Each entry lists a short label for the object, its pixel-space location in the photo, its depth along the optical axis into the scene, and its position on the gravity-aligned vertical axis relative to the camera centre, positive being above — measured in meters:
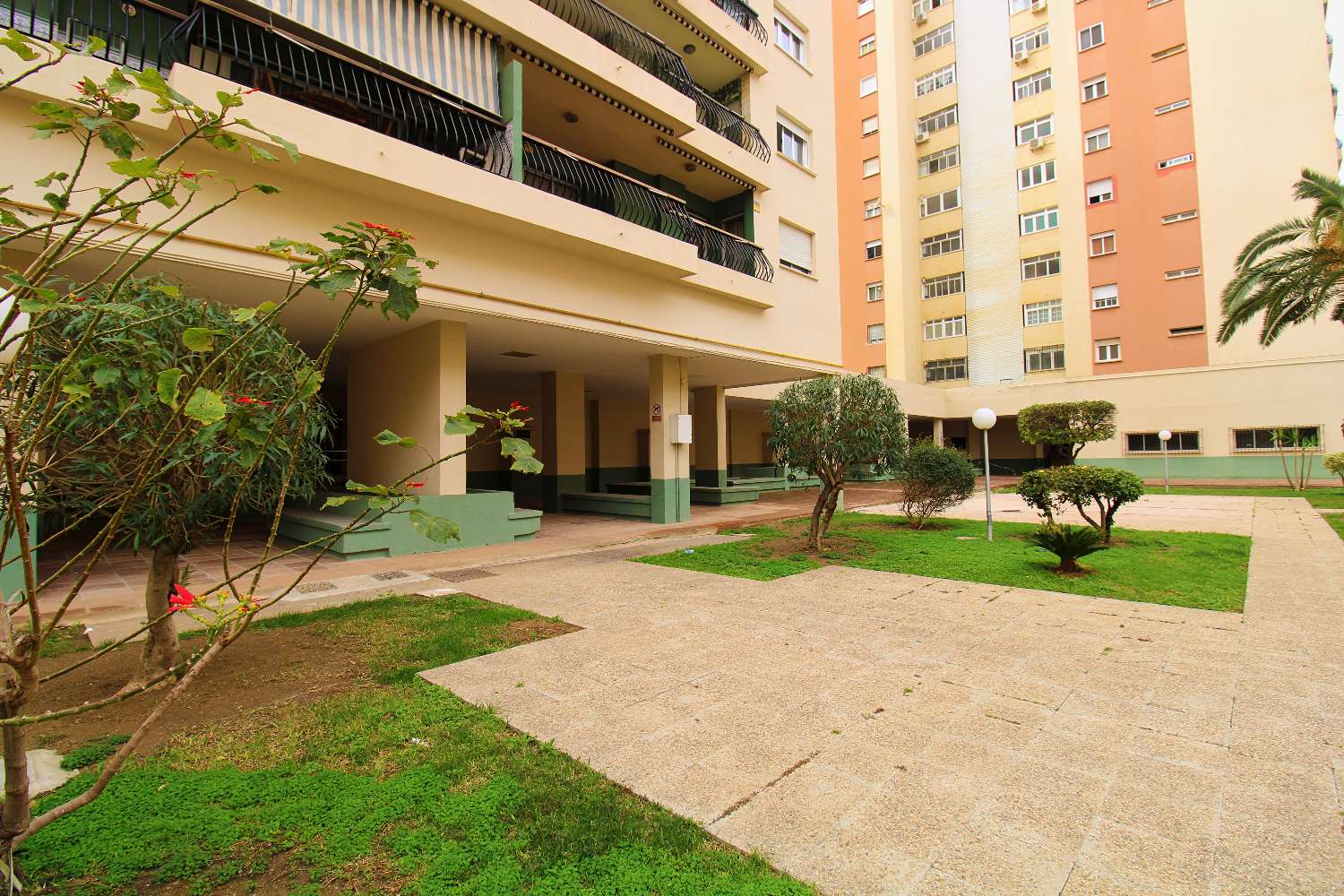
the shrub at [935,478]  11.19 -0.29
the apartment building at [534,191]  6.74 +3.91
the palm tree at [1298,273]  12.70 +4.16
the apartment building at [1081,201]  22.70 +11.49
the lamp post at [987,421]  9.92 +0.68
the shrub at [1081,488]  8.12 -0.41
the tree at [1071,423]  16.97 +1.08
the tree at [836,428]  8.35 +0.52
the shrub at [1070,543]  6.96 -0.98
